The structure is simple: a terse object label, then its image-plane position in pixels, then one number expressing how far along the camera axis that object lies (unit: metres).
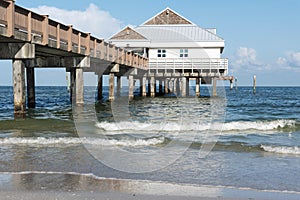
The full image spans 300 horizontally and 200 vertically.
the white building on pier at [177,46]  35.81
